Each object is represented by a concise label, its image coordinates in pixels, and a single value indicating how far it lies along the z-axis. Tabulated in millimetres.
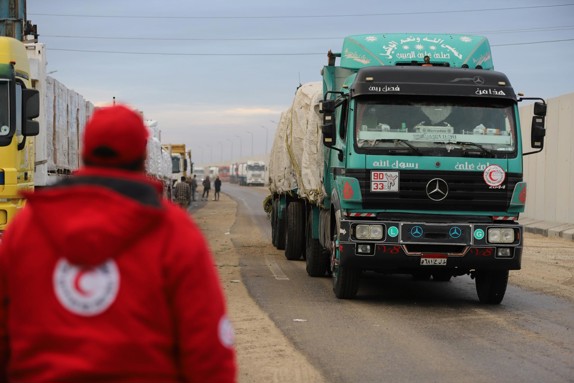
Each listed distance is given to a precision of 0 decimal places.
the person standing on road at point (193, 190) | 65575
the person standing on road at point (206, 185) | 68438
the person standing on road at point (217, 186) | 66000
